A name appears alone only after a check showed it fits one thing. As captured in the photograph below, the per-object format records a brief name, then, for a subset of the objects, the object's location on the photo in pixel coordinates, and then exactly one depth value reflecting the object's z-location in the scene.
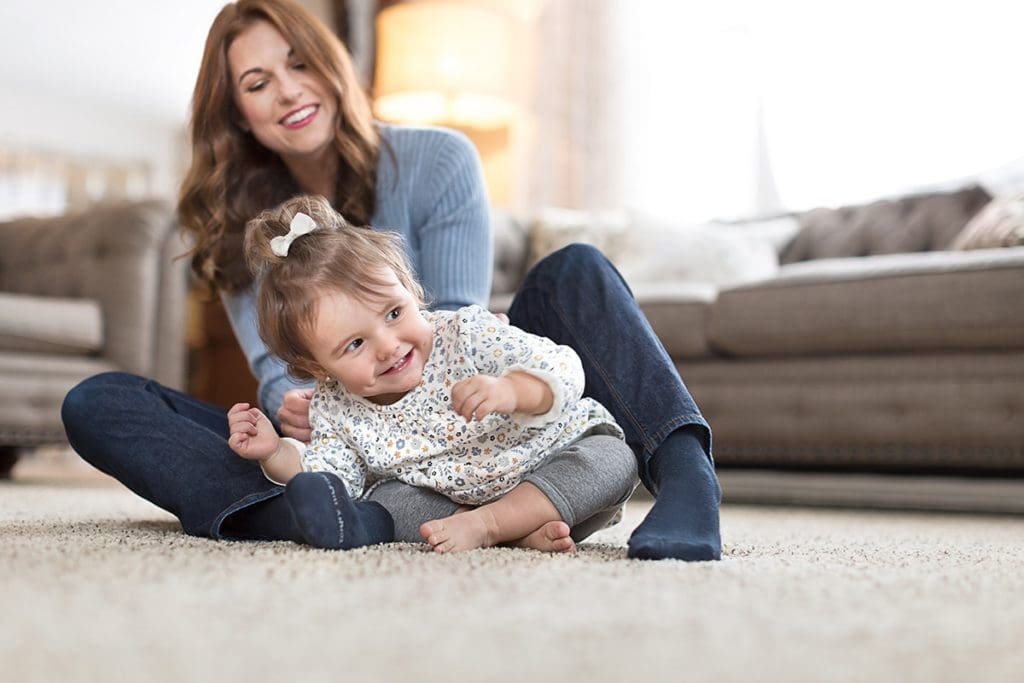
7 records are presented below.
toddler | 1.02
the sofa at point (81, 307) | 2.35
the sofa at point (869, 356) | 1.85
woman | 1.09
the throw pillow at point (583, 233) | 2.79
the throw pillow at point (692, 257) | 2.74
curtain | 3.23
